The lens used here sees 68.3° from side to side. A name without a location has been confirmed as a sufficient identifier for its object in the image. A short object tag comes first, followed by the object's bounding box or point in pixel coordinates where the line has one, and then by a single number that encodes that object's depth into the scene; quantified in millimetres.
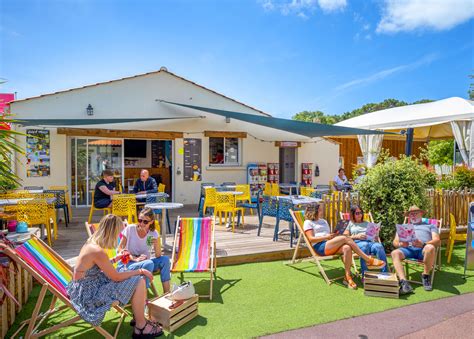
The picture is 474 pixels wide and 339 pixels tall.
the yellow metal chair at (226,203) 6982
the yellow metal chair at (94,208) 6834
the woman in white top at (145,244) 3787
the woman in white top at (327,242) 4492
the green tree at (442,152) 18783
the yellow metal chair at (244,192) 8267
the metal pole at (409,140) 8586
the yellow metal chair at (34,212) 5383
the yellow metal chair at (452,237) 5414
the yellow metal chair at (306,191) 7841
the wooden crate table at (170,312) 3211
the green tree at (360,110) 54375
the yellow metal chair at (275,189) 8852
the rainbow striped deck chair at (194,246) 4164
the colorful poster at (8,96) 11394
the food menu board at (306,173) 12719
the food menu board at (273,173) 12109
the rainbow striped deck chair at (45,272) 2809
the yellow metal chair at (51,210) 5794
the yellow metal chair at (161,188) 8477
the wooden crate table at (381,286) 4090
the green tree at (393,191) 5559
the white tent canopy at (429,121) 7738
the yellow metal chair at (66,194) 7423
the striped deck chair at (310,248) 4547
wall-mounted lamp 9719
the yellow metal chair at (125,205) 6082
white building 9414
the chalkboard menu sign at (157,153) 13414
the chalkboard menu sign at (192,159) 10953
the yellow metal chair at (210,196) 7273
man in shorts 4394
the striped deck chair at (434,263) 4566
